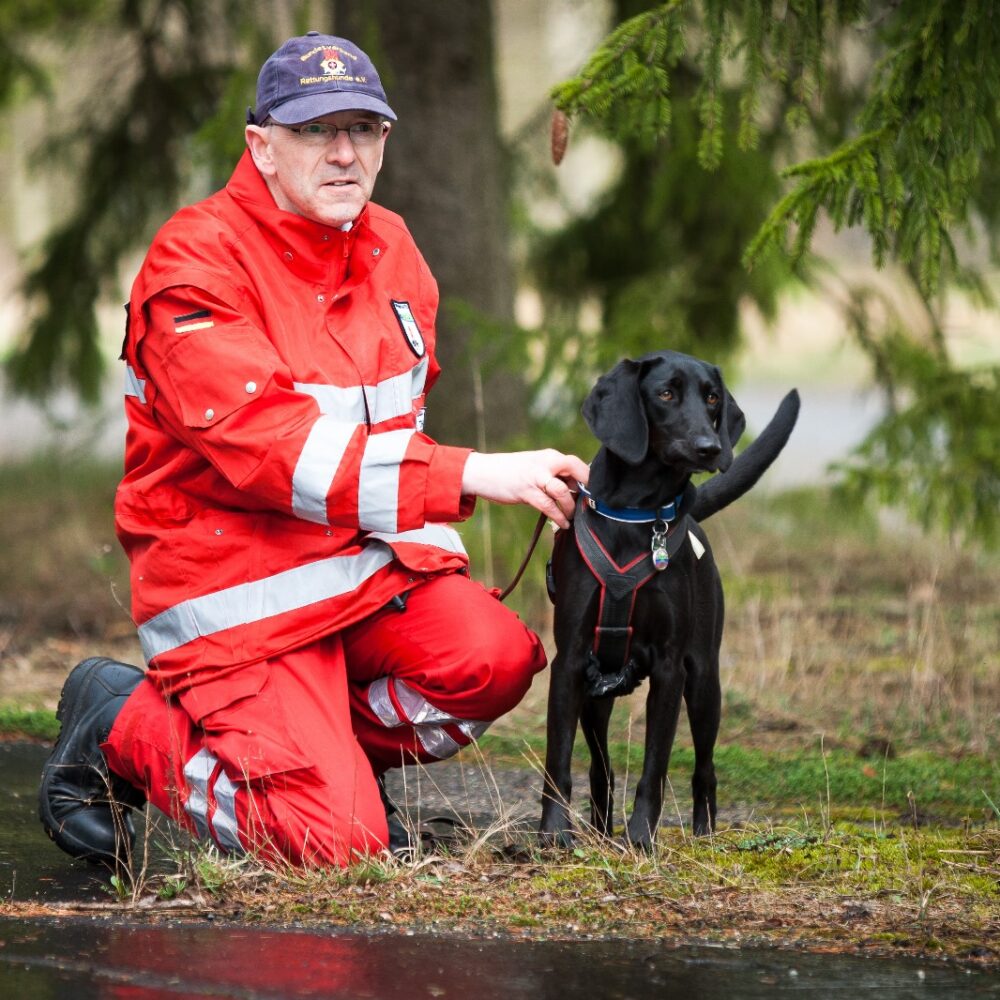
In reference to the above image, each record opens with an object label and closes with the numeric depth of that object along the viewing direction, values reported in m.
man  6.84
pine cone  8.08
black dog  6.91
